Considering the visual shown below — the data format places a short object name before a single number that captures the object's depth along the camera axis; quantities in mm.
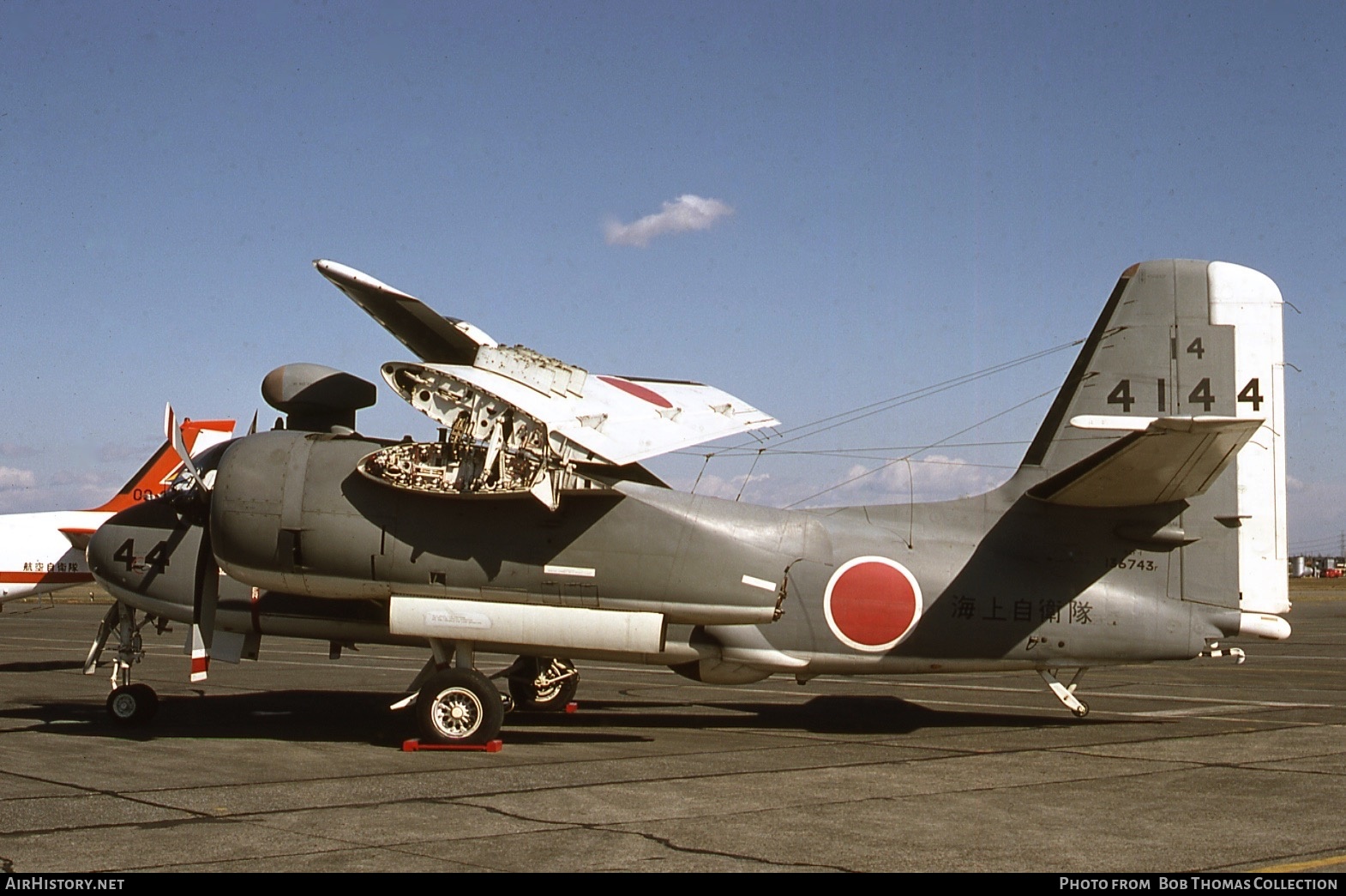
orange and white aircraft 28469
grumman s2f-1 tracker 16016
